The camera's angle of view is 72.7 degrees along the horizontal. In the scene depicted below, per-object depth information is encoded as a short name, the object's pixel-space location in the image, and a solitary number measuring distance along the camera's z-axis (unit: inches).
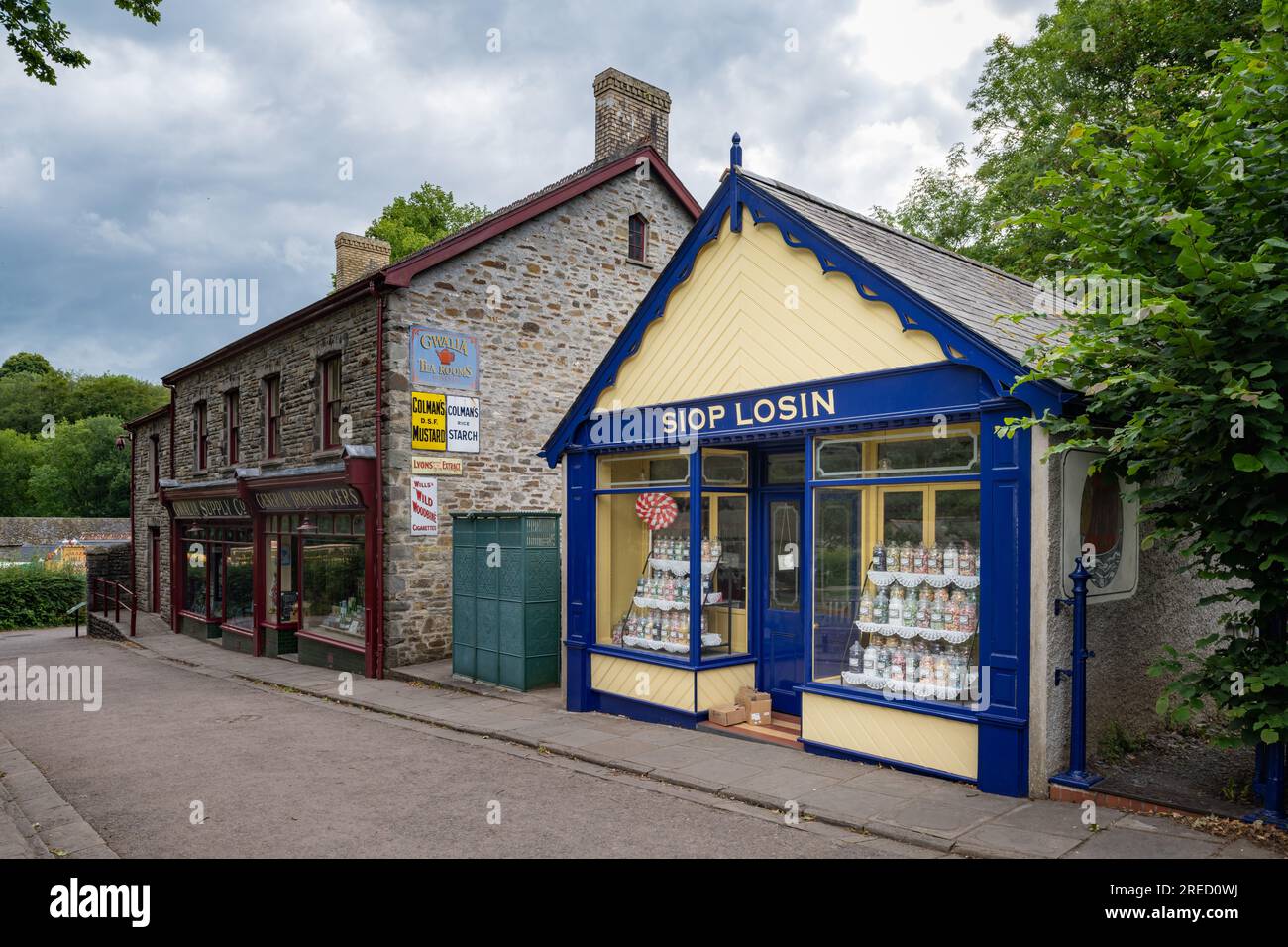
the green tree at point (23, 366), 3110.0
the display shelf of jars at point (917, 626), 291.6
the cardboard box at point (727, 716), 358.9
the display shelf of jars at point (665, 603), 385.4
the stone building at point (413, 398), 553.3
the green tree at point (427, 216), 1357.0
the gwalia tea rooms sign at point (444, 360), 561.0
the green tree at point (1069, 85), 593.0
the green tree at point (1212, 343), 207.0
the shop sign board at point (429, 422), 558.6
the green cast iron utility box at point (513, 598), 470.6
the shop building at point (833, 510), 267.6
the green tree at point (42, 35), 306.5
